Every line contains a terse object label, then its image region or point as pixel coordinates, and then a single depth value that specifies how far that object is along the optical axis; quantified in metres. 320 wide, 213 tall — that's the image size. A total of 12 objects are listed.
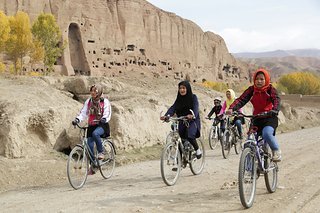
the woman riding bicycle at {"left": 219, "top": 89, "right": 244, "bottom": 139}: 13.75
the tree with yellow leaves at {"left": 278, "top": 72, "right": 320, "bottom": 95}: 90.75
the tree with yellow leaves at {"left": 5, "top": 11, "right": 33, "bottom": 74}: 49.28
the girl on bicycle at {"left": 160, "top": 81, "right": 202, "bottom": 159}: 9.33
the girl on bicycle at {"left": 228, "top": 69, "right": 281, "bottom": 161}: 7.20
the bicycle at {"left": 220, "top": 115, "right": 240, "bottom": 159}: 12.98
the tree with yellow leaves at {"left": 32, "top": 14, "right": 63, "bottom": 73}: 51.38
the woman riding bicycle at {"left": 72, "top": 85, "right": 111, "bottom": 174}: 9.00
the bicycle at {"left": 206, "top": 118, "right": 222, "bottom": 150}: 14.84
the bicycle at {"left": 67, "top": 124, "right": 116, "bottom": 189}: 8.38
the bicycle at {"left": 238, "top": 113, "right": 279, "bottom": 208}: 6.39
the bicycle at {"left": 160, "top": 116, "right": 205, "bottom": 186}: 8.38
